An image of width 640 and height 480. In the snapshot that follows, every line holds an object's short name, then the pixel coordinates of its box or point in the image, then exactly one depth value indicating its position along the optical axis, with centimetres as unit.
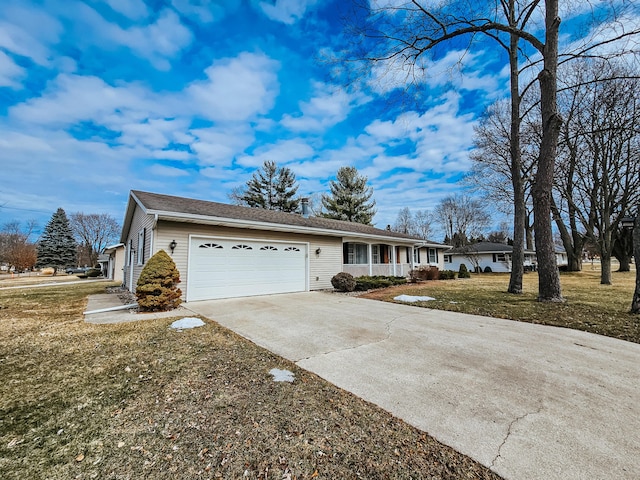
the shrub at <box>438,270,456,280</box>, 1808
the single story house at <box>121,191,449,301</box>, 844
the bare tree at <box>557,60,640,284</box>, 1293
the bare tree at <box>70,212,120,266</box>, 4275
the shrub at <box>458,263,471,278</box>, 2023
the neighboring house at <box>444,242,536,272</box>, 2966
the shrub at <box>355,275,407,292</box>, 1205
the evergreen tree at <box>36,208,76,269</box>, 3712
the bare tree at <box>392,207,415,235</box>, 4247
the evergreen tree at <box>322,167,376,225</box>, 3002
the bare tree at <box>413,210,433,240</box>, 4138
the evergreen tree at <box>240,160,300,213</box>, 3003
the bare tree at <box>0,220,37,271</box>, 3244
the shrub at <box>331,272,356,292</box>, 1123
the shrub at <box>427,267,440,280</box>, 1680
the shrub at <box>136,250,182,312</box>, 697
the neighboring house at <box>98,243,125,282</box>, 2047
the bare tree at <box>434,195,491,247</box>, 3609
